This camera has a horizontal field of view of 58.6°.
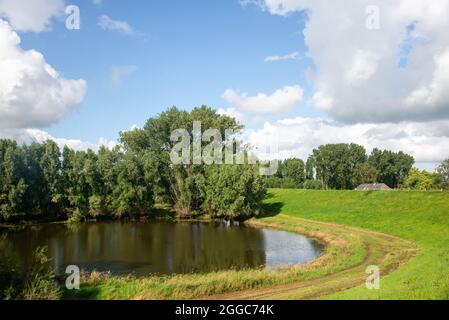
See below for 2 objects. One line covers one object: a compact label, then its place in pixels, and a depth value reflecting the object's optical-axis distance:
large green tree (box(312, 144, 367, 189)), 141.00
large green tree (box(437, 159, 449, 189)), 115.94
